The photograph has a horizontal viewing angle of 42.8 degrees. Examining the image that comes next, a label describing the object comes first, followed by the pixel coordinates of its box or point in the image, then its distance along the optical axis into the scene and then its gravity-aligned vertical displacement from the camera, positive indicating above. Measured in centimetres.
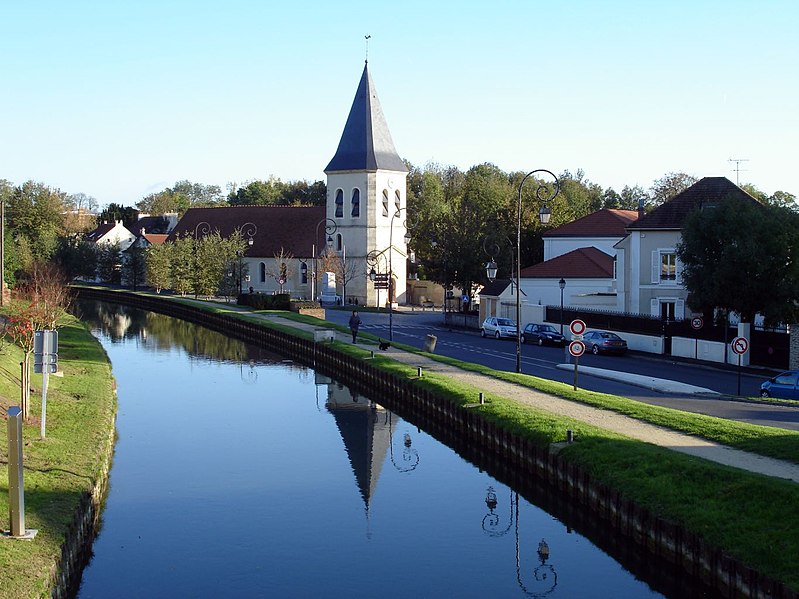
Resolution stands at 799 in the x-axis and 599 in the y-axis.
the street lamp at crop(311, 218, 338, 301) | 9256 +540
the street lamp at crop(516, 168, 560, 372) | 3478 +247
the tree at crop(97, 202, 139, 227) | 17150 +1248
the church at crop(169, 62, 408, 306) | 8988 +603
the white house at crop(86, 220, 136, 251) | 13874 +714
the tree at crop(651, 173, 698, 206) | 12406 +1283
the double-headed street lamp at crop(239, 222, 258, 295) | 10356 +584
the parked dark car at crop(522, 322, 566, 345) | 5556 -253
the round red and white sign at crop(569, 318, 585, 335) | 3100 -117
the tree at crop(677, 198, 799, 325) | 4297 +123
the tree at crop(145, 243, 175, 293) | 9781 +217
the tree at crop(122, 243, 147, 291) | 11121 +224
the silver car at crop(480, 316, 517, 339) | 6028 -234
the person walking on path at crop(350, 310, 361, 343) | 5222 -184
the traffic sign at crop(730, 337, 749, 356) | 3503 -192
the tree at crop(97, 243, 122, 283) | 11912 +273
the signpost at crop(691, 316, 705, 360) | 4704 -160
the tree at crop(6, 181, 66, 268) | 10711 +776
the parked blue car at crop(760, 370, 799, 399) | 3284 -314
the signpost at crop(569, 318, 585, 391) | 3084 -161
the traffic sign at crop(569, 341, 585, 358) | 3082 -180
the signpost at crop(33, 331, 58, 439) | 2092 -136
